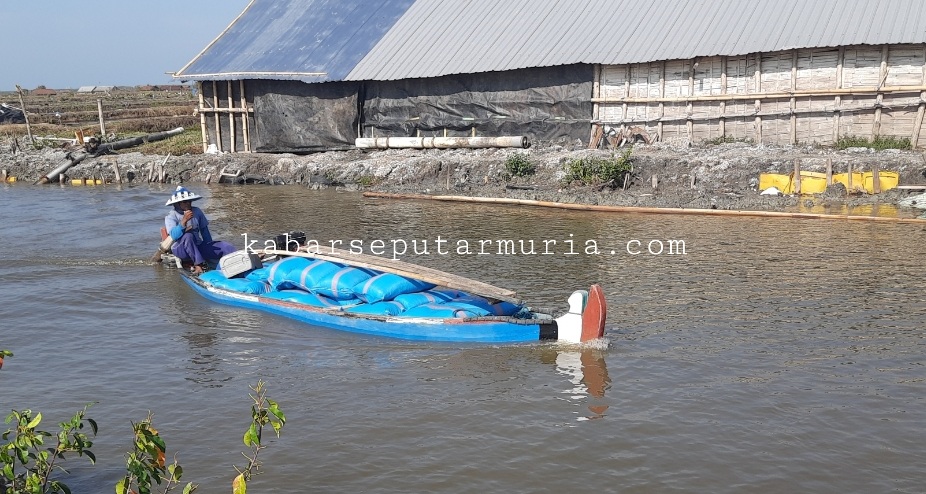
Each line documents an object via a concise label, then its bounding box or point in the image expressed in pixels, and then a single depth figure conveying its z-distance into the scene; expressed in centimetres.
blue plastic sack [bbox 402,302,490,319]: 1072
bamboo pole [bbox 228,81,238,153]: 3197
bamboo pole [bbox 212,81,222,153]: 3216
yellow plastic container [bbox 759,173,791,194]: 2073
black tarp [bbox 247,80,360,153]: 3036
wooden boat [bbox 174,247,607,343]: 1034
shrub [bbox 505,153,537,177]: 2411
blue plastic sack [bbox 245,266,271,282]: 1327
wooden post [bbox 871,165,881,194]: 1992
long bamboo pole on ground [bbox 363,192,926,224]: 1799
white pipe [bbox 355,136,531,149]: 2670
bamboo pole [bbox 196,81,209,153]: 3234
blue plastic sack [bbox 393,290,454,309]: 1115
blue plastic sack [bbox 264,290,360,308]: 1183
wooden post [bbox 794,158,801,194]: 2041
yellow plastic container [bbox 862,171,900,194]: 2002
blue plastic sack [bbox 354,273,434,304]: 1138
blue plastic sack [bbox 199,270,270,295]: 1289
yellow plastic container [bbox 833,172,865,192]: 2033
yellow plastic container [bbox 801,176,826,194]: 2047
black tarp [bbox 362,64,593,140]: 2677
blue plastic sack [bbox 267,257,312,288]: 1262
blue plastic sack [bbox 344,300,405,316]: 1117
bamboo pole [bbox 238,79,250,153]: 3191
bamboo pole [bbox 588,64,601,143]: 2623
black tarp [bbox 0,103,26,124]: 5116
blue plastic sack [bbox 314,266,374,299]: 1177
